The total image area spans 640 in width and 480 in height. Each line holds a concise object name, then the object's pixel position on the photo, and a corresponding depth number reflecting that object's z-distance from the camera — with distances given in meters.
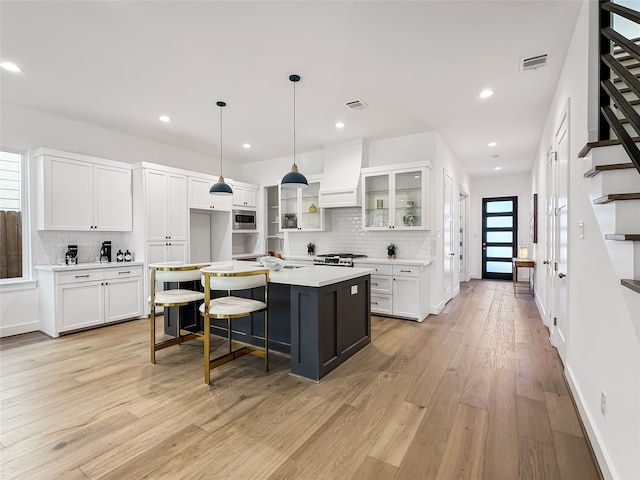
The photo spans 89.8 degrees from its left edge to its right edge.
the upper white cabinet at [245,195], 6.44
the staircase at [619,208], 1.35
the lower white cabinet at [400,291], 4.67
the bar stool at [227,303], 2.72
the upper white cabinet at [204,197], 5.63
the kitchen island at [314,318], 2.80
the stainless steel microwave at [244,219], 6.41
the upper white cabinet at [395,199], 4.92
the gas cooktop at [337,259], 5.18
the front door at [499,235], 8.72
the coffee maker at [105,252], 4.77
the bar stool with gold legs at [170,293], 3.14
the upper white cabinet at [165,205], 4.95
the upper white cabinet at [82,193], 4.14
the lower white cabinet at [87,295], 4.03
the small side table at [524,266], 6.50
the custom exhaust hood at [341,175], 5.39
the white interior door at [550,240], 3.77
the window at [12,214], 4.12
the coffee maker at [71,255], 4.40
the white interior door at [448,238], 5.68
